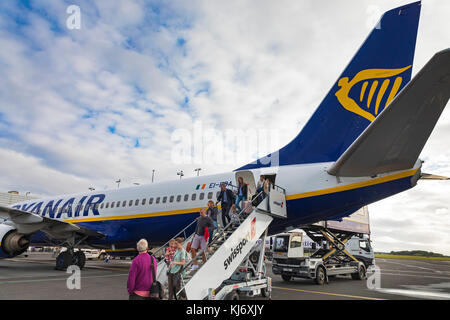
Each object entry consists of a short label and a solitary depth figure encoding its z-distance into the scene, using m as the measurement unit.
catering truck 12.98
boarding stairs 6.50
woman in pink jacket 4.65
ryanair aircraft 6.01
